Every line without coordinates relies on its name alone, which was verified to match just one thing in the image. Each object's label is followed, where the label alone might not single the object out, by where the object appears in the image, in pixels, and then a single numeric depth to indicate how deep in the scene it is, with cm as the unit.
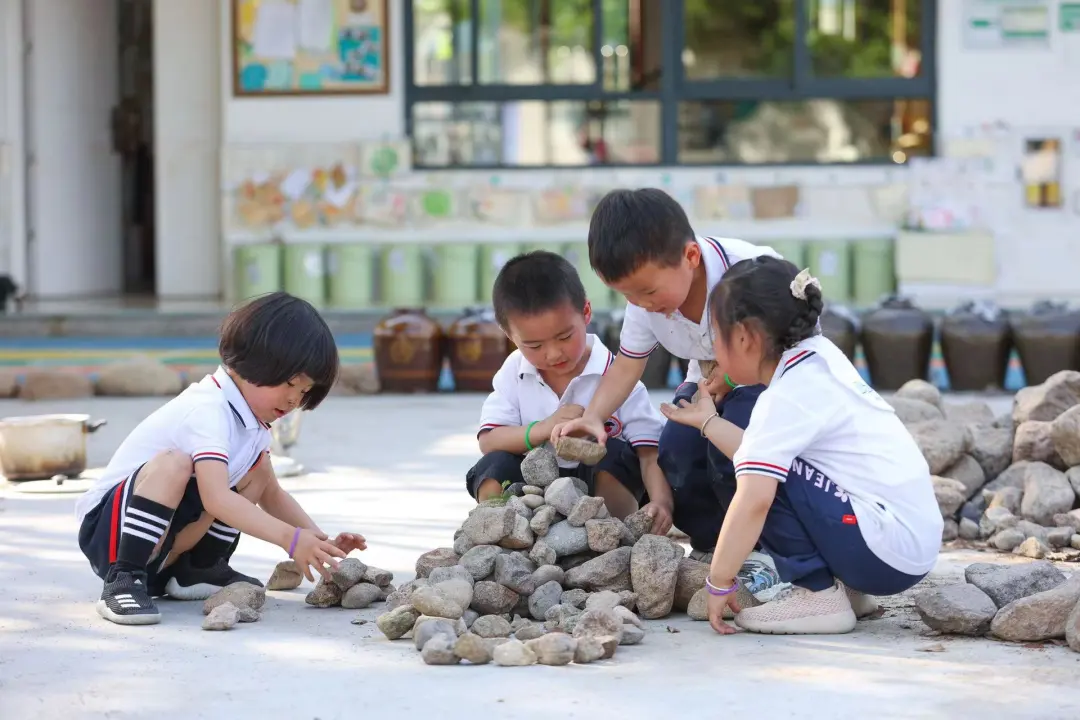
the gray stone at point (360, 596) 362
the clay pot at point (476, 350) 860
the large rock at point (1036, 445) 473
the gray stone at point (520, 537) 354
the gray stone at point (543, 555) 351
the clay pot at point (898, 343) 854
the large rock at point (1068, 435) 455
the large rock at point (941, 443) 469
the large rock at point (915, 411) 512
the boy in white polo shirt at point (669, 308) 363
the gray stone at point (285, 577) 384
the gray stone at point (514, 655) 304
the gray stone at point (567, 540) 354
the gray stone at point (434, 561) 359
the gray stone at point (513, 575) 344
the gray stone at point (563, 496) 362
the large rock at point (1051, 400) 500
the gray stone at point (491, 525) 353
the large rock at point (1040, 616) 316
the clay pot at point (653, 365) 848
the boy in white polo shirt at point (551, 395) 382
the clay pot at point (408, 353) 862
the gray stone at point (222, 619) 338
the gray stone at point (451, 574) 340
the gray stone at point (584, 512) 357
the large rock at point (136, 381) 842
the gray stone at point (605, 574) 348
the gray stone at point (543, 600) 341
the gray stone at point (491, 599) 338
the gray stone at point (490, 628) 323
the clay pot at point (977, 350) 846
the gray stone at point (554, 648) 304
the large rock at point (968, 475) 476
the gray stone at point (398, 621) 326
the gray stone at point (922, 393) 551
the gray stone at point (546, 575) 346
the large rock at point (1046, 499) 445
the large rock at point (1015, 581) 333
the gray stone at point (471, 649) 306
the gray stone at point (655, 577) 344
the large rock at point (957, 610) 322
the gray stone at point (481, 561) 345
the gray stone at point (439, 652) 305
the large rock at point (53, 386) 817
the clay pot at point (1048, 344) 827
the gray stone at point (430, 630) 314
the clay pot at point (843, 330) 850
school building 1166
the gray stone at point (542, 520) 357
